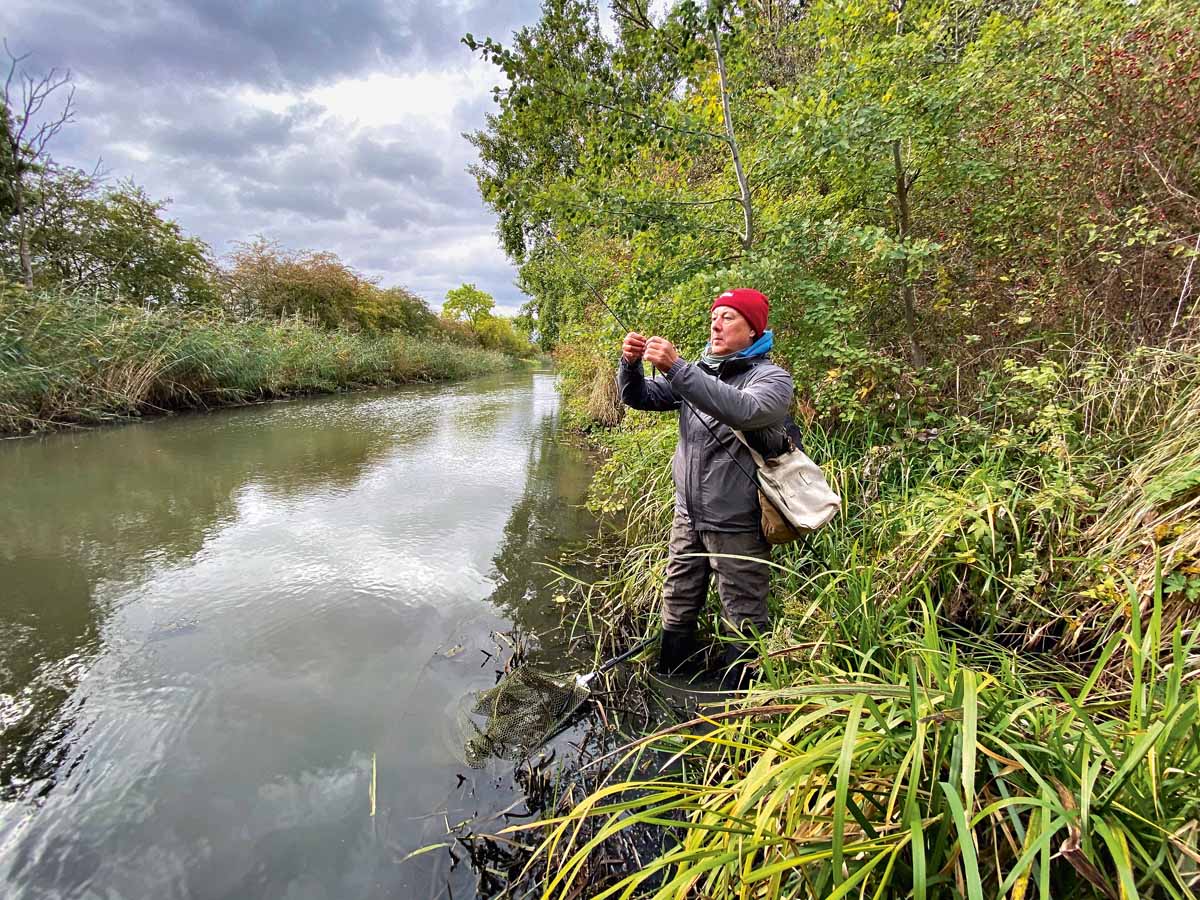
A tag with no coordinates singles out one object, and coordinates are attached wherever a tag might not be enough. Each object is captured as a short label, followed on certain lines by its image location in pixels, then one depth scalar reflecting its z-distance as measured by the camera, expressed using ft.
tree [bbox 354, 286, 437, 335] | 82.99
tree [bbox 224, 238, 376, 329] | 69.56
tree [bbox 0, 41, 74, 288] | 34.14
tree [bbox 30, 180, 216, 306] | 42.93
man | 6.08
